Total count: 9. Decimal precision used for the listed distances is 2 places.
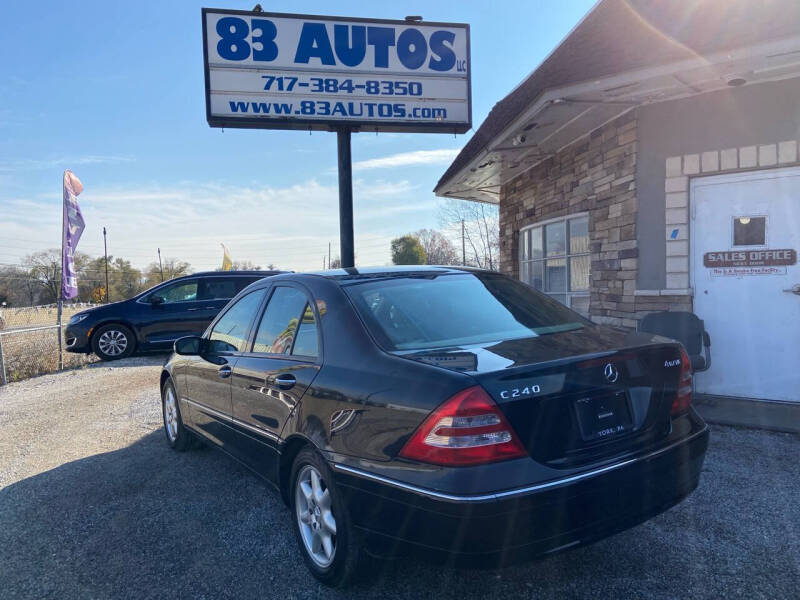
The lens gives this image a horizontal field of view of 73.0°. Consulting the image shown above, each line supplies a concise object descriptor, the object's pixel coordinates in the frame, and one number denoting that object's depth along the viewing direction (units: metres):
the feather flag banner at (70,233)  10.34
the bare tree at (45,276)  71.06
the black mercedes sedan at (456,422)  2.03
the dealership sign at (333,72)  8.64
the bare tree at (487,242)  28.33
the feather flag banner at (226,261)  29.88
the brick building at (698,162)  5.04
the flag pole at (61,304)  9.80
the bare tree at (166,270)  79.44
